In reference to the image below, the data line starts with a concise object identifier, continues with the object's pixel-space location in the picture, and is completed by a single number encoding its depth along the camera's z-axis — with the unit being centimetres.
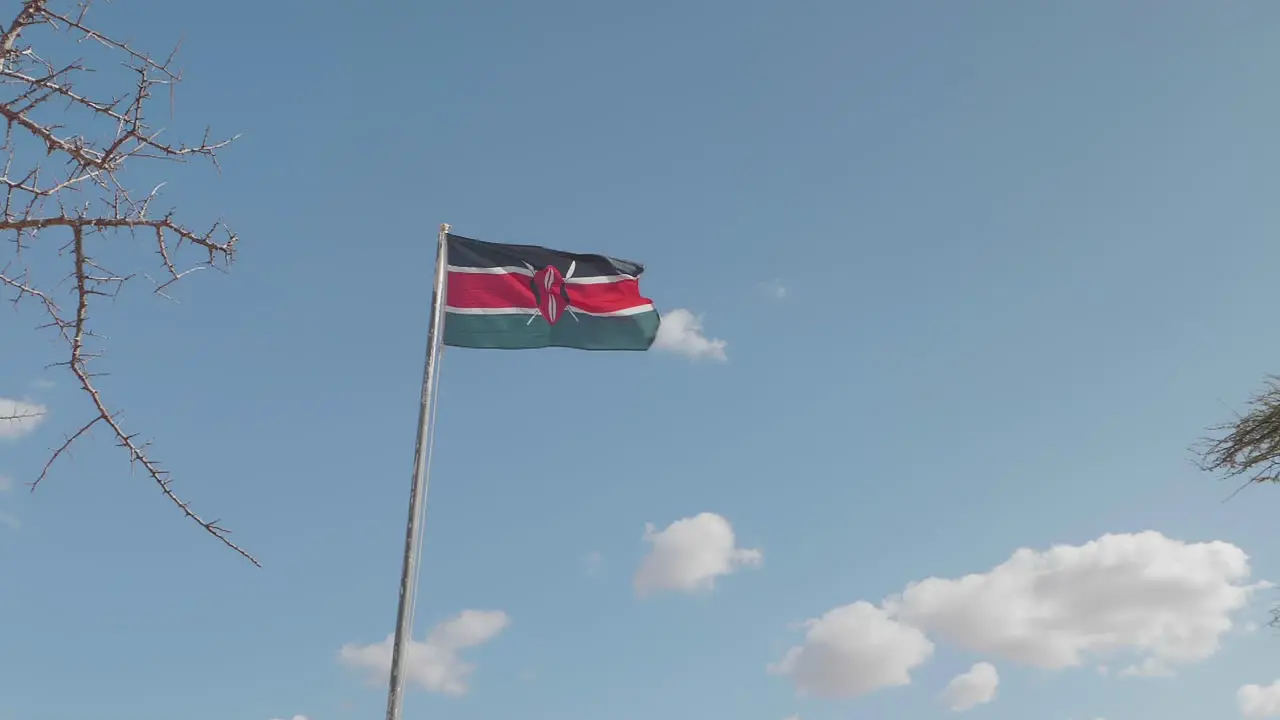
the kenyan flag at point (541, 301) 1545
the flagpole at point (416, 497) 1219
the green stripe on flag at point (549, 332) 1529
